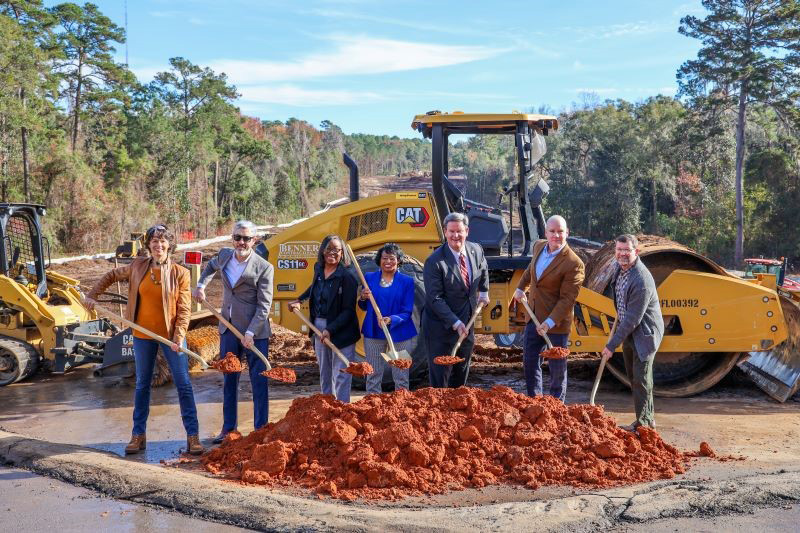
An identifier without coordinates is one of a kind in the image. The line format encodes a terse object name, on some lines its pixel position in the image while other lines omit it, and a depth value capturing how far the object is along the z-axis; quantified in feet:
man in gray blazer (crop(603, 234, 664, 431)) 19.92
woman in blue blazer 19.81
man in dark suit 19.74
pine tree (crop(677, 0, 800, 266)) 87.61
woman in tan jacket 19.21
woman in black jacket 19.67
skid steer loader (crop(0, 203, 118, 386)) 28.86
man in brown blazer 20.45
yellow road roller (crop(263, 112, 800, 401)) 24.99
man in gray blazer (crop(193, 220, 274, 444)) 19.79
